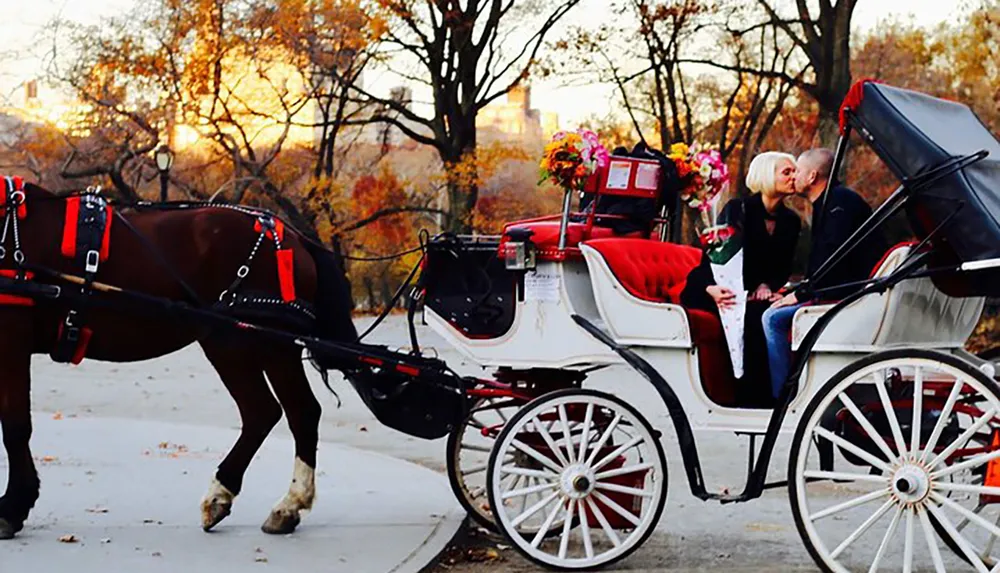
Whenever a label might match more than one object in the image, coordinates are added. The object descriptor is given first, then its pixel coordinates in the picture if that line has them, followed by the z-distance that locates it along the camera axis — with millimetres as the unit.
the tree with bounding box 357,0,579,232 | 32000
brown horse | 6980
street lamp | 29109
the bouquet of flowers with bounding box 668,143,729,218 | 7828
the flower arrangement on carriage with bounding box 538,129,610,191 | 7289
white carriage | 5824
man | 6465
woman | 6723
